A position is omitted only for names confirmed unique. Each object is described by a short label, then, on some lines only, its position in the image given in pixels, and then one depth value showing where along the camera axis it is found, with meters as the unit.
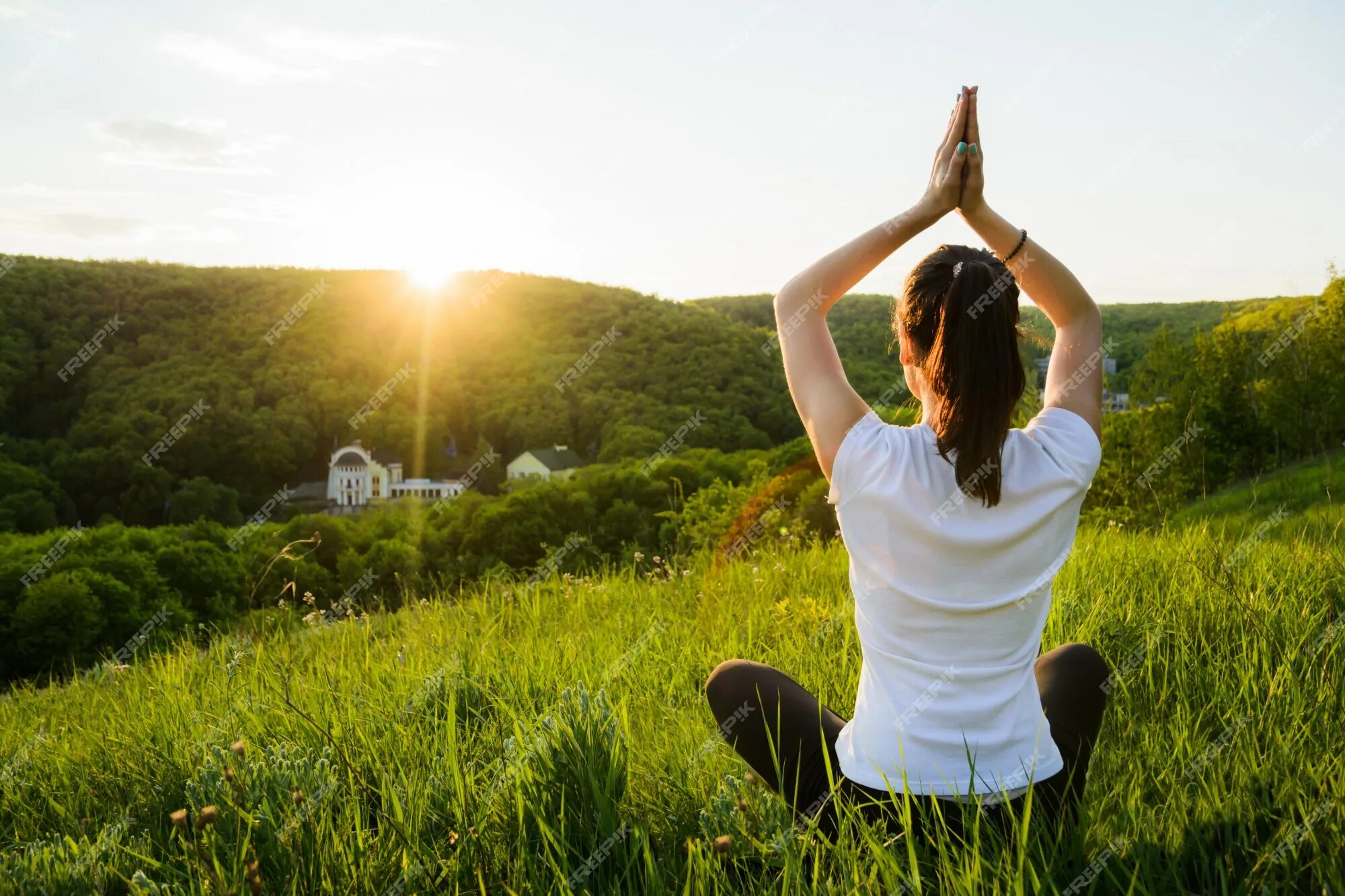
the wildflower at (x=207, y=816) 1.53
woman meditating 1.59
